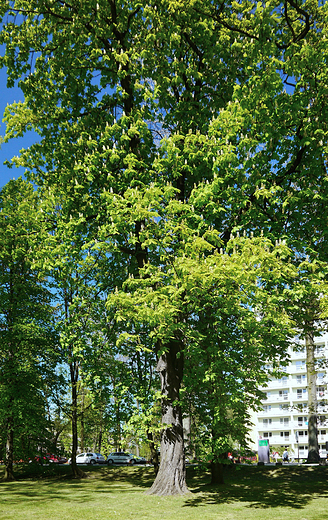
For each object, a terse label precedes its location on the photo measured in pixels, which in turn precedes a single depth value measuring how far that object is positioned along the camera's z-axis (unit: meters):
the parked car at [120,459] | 45.50
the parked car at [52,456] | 25.92
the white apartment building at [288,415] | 79.31
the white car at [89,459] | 46.91
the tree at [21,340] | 22.77
